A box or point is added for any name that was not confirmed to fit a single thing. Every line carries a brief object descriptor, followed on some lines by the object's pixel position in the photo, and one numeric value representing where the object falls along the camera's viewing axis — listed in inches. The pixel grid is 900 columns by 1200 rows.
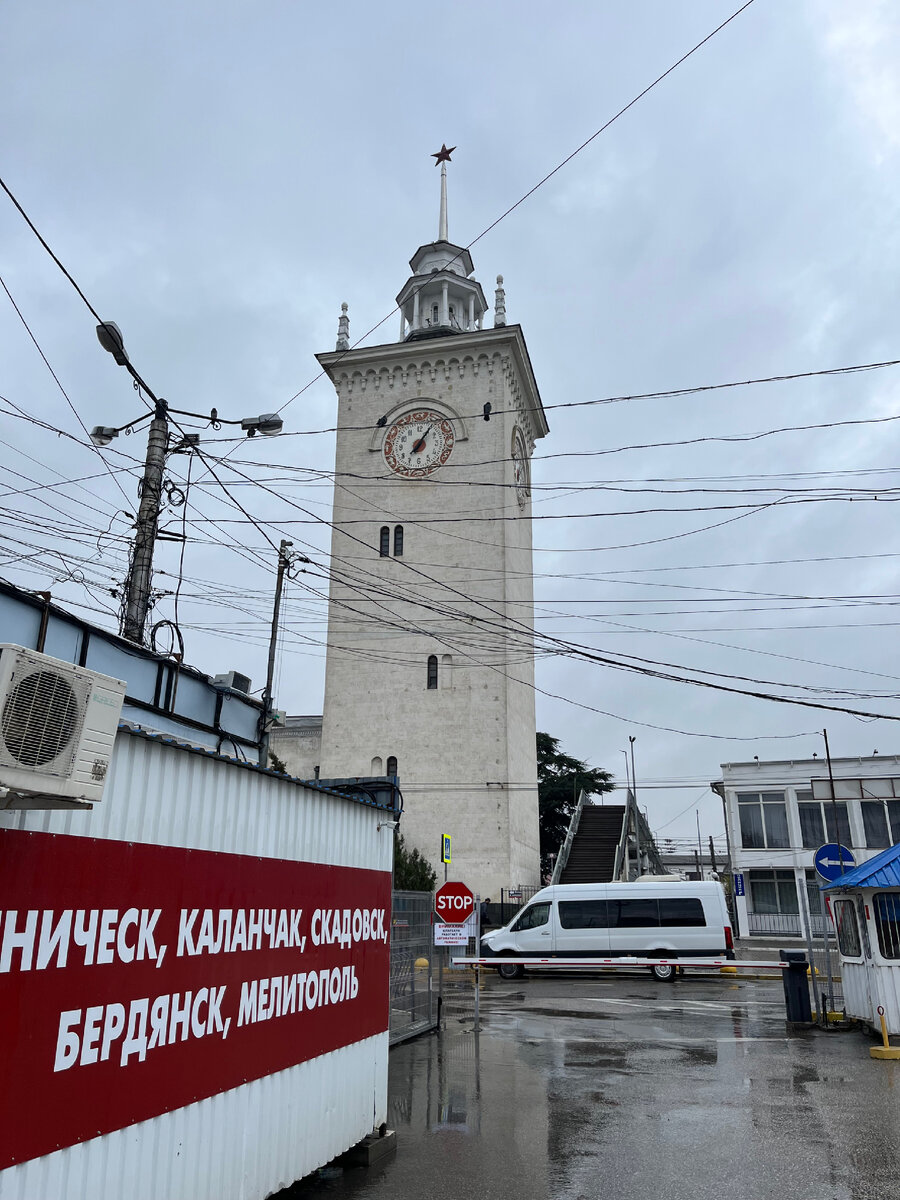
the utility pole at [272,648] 634.2
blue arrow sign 620.1
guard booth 505.4
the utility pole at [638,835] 1671.3
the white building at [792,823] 1466.5
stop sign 593.6
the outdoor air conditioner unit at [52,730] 149.4
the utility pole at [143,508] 451.8
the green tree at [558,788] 2156.7
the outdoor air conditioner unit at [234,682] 571.2
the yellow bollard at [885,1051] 468.4
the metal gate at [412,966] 523.2
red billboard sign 173.0
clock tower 1348.4
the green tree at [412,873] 1157.1
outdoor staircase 1430.9
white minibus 932.0
